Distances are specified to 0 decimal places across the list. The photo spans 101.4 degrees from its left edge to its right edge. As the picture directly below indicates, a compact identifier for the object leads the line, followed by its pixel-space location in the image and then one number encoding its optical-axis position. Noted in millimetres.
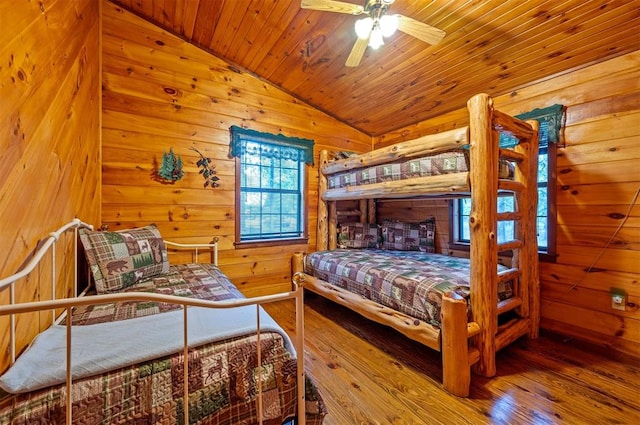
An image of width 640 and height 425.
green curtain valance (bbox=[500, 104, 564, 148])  2191
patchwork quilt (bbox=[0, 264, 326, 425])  758
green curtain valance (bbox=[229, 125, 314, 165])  2869
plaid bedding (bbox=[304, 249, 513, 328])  1738
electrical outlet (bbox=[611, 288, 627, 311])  1924
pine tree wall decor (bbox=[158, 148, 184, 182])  2496
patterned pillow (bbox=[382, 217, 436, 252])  3051
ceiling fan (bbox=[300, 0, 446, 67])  1566
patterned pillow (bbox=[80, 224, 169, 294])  1669
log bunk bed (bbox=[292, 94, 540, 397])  1589
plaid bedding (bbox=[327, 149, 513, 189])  1822
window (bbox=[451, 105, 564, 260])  2213
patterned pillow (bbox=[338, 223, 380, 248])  3365
